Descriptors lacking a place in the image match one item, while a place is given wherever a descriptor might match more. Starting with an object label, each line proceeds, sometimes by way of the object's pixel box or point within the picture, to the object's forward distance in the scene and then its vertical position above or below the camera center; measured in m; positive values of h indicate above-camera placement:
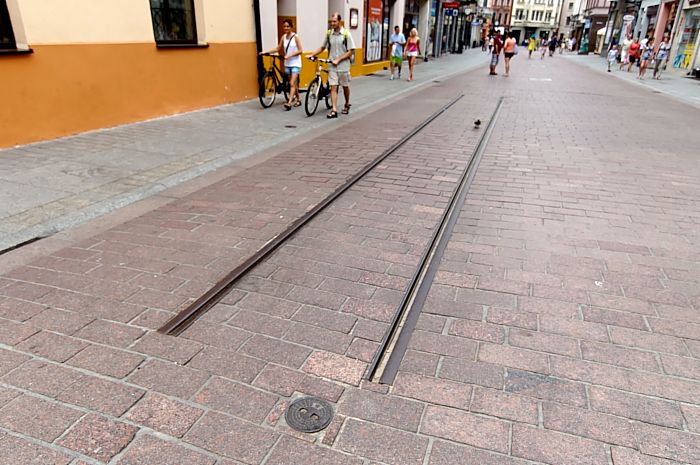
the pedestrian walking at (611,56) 27.09 -0.72
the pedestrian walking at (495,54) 22.02 -0.60
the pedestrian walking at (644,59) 22.01 -0.68
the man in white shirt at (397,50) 19.00 -0.44
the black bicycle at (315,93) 10.57 -1.20
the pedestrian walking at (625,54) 28.27 -0.64
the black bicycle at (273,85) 11.13 -1.10
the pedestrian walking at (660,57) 22.86 -0.62
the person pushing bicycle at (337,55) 10.00 -0.35
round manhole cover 2.31 -1.75
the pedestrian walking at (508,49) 21.56 -0.36
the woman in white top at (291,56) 10.63 -0.42
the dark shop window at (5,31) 6.84 -0.01
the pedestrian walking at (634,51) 25.52 -0.40
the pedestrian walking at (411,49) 18.95 -0.40
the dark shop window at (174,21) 9.43 +0.24
